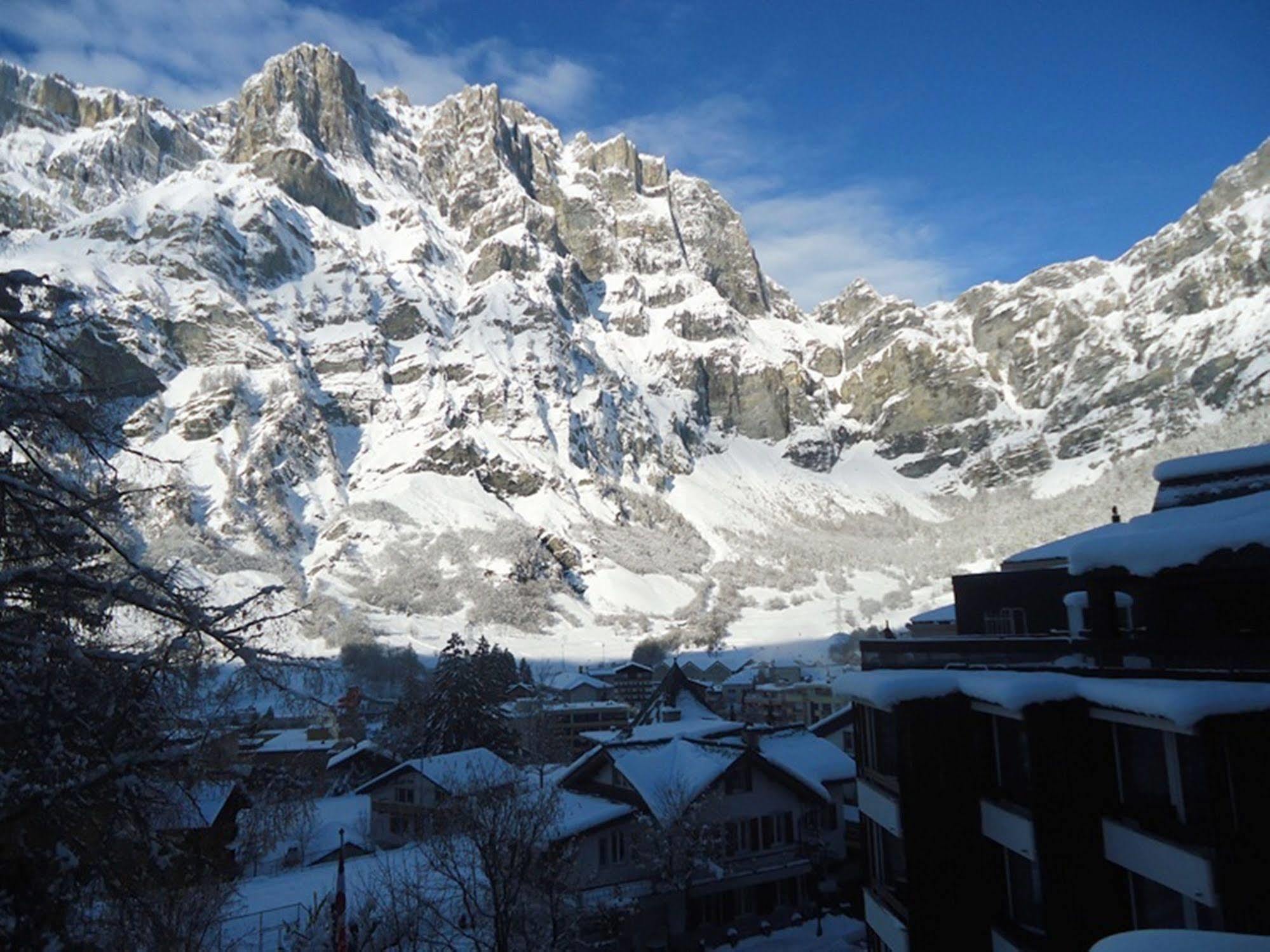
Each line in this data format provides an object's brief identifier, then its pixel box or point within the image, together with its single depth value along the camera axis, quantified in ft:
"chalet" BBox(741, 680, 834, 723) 230.68
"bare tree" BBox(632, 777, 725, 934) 76.18
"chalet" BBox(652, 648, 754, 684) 317.22
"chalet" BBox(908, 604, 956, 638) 94.02
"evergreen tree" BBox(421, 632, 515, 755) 157.28
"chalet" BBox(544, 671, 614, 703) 261.65
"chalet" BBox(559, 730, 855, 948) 78.12
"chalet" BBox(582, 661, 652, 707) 278.46
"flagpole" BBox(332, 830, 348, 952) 38.99
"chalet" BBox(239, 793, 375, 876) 98.84
